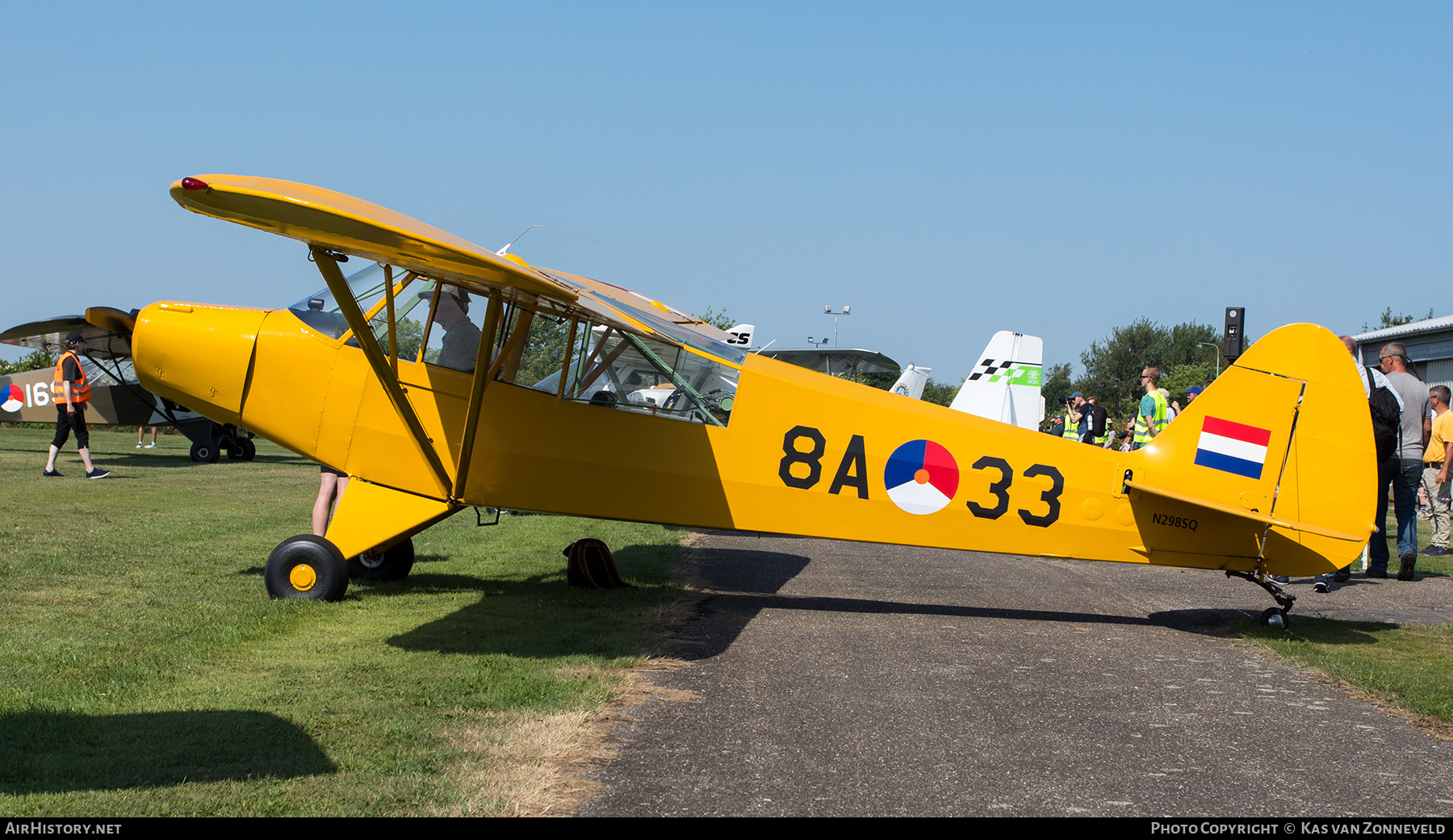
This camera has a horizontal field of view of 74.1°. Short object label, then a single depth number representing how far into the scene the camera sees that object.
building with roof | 39.56
